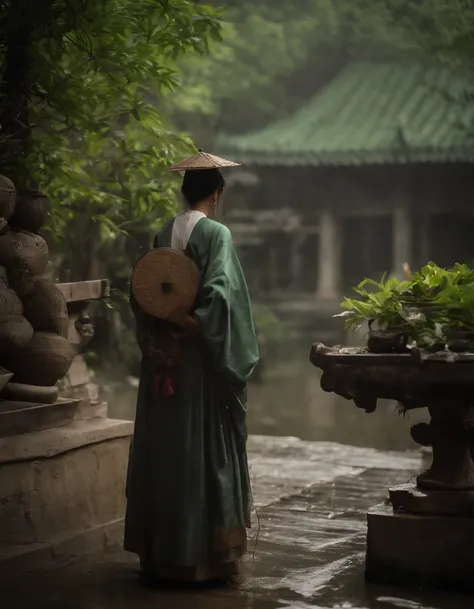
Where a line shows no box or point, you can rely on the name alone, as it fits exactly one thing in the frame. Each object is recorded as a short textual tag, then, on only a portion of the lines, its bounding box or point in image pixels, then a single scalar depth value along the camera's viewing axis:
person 9.67
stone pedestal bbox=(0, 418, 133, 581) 10.43
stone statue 11.02
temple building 37.69
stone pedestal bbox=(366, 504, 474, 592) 9.59
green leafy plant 9.59
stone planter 9.46
